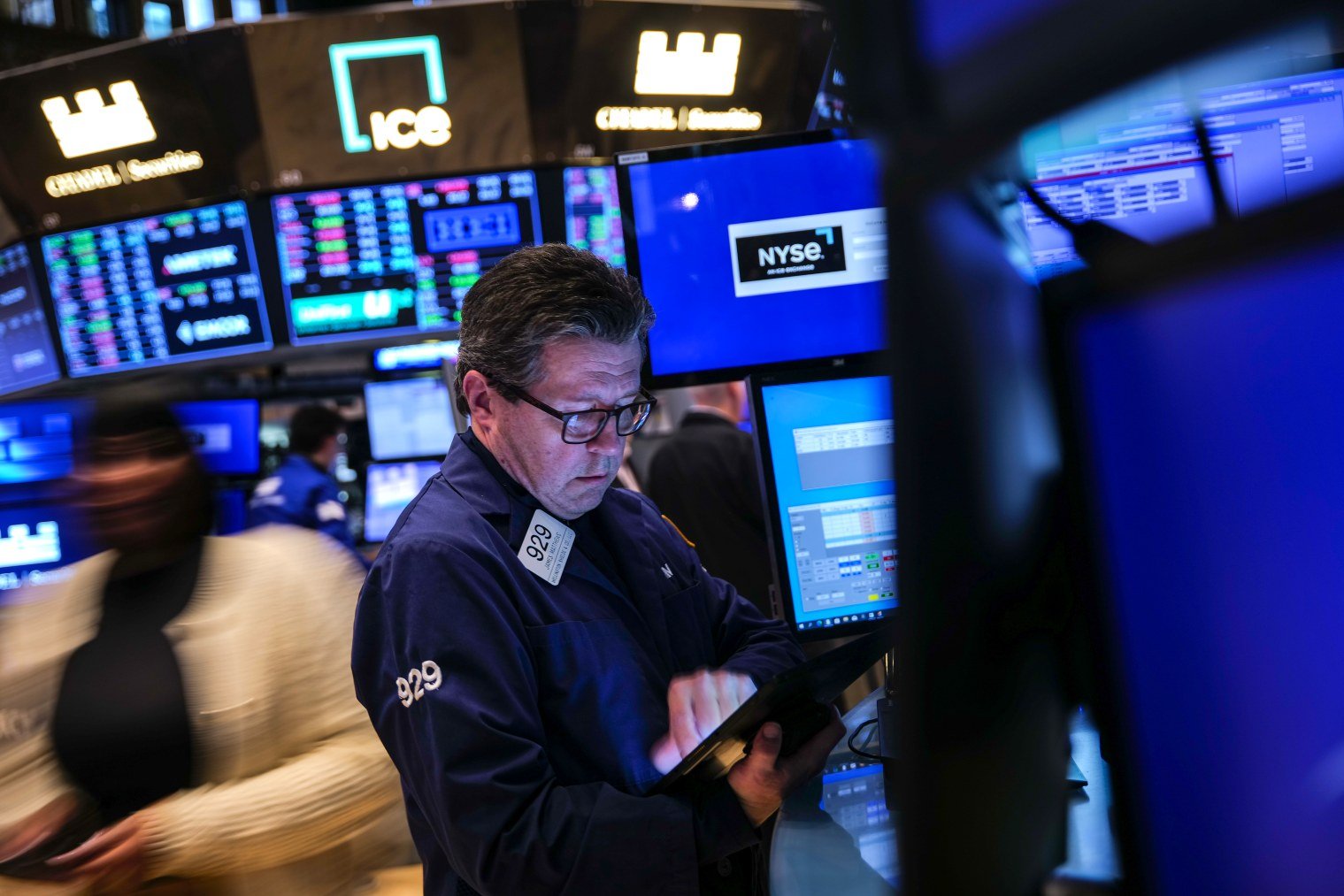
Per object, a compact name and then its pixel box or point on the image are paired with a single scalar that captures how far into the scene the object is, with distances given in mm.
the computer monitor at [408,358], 5574
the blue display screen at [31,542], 3666
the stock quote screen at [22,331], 4570
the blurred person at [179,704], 1665
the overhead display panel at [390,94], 3994
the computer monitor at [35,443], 3633
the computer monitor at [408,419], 5414
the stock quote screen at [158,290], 4293
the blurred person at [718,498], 3143
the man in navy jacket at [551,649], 1191
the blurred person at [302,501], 4438
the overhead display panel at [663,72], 4055
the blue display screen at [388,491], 5641
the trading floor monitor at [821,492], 2016
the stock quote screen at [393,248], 4215
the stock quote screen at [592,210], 4223
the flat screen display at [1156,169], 408
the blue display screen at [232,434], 4566
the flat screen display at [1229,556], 397
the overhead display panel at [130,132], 4051
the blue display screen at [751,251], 2074
